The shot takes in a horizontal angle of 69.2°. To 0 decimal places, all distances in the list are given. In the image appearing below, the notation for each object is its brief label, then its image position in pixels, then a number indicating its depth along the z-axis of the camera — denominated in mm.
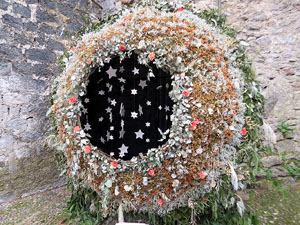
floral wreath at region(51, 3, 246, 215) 1372
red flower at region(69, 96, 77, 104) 1538
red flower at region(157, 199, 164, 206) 1409
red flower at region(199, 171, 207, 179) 1375
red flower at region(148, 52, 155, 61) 1450
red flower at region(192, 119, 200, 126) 1343
